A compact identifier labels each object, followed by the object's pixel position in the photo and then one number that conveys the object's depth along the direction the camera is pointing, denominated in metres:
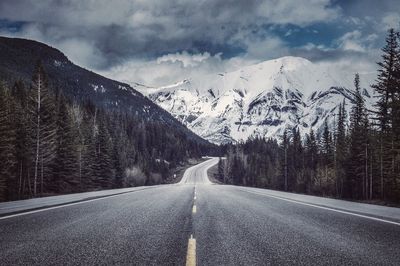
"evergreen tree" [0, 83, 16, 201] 31.55
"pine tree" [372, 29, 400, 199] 31.81
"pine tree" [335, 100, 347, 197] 53.93
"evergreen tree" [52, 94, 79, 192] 42.12
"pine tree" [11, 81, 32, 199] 35.81
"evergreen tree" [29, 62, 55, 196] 34.69
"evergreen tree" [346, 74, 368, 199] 39.91
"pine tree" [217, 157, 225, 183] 132.48
